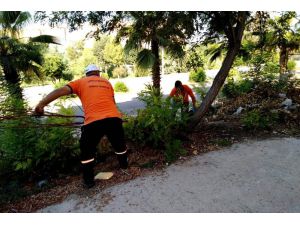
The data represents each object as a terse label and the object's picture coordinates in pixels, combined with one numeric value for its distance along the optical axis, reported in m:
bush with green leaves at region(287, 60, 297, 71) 31.32
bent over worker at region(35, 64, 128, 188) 4.16
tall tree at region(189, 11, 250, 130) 5.97
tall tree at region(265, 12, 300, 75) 15.75
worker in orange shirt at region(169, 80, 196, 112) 7.01
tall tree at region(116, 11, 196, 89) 5.60
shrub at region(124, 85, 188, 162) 5.08
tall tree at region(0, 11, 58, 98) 11.08
